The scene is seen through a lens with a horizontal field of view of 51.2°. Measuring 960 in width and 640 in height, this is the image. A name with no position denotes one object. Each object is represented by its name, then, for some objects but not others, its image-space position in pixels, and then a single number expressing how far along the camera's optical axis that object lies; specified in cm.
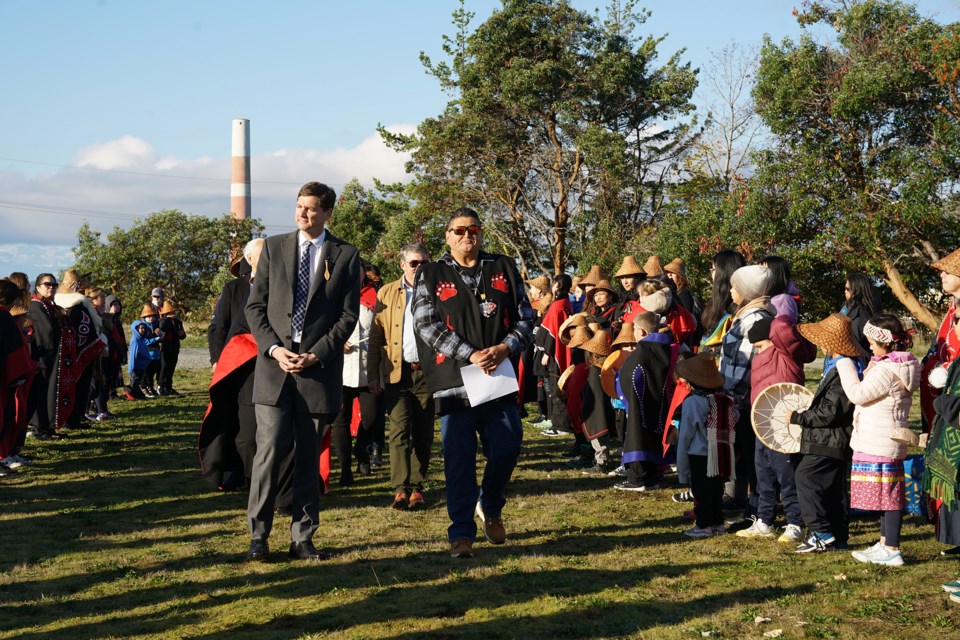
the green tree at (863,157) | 2075
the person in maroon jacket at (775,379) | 647
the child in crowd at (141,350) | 1722
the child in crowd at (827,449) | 609
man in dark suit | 588
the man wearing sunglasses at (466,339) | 601
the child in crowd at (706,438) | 678
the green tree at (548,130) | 3381
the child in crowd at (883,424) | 579
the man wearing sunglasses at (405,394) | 783
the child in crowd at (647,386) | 830
